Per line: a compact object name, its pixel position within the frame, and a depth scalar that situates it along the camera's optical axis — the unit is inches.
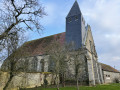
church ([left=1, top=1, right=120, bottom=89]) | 702.5
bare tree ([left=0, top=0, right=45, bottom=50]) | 286.9
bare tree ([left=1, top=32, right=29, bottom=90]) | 303.0
